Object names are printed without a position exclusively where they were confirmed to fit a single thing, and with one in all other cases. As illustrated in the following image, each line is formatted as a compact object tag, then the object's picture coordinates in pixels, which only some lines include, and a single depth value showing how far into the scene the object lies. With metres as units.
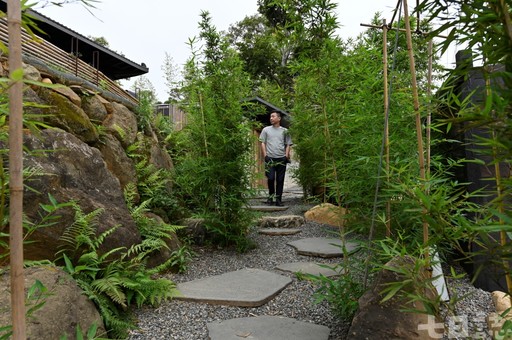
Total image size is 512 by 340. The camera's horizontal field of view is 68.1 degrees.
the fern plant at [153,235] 3.04
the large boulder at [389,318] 1.71
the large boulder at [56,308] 1.77
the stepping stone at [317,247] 4.03
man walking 6.70
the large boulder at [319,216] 5.72
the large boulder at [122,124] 4.18
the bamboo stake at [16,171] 0.79
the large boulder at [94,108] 4.04
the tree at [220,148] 4.09
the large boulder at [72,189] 2.40
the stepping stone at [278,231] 5.01
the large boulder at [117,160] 3.77
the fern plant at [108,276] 2.26
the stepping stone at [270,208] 6.43
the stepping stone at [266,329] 2.19
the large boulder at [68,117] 3.32
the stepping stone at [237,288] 2.73
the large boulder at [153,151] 4.66
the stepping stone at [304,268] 3.42
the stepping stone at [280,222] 5.42
